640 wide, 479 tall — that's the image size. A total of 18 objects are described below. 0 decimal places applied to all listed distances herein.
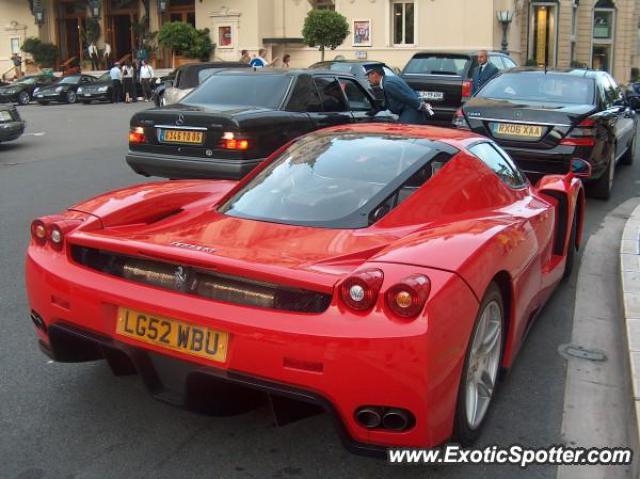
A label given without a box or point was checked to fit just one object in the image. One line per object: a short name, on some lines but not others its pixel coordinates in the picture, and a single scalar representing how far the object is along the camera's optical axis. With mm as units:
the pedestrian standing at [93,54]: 38250
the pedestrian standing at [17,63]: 39281
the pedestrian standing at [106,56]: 38500
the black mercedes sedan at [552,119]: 7895
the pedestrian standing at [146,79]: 28844
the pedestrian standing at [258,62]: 18325
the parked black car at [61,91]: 28875
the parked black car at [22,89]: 29172
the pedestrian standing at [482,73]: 13781
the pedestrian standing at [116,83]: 28125
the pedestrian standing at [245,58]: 19300
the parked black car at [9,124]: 13938
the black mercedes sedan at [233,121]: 7961
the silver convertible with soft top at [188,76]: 15336
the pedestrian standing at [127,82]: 28734
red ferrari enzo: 2625
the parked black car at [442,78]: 14867
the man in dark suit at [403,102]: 9570
